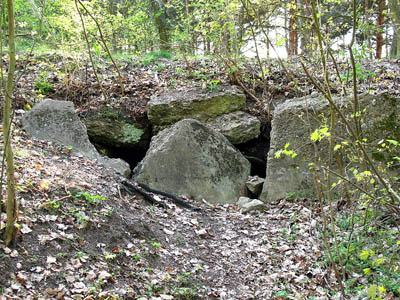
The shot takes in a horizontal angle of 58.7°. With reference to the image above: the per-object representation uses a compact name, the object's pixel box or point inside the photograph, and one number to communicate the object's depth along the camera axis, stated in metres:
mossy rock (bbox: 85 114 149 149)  8.41
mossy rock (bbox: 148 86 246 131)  8.43
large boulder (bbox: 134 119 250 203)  6.94
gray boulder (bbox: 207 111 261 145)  8.20
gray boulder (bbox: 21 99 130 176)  6.74
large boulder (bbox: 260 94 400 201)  6.47
